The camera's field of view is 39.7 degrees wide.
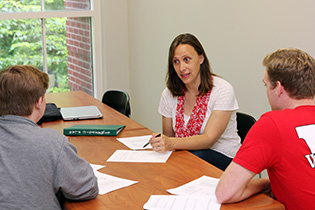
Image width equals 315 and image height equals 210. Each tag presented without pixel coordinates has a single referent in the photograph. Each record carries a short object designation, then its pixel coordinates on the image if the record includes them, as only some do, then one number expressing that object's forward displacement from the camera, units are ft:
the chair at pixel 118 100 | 13.13
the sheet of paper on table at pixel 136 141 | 8.78
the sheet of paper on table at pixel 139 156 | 8.04
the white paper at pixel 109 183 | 6.75
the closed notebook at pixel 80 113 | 11.11
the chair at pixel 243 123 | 10.03
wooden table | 6.19
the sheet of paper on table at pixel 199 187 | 6.47
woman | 9.46
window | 16.92
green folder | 9.64
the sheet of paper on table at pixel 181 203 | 5.95
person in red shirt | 5.82
